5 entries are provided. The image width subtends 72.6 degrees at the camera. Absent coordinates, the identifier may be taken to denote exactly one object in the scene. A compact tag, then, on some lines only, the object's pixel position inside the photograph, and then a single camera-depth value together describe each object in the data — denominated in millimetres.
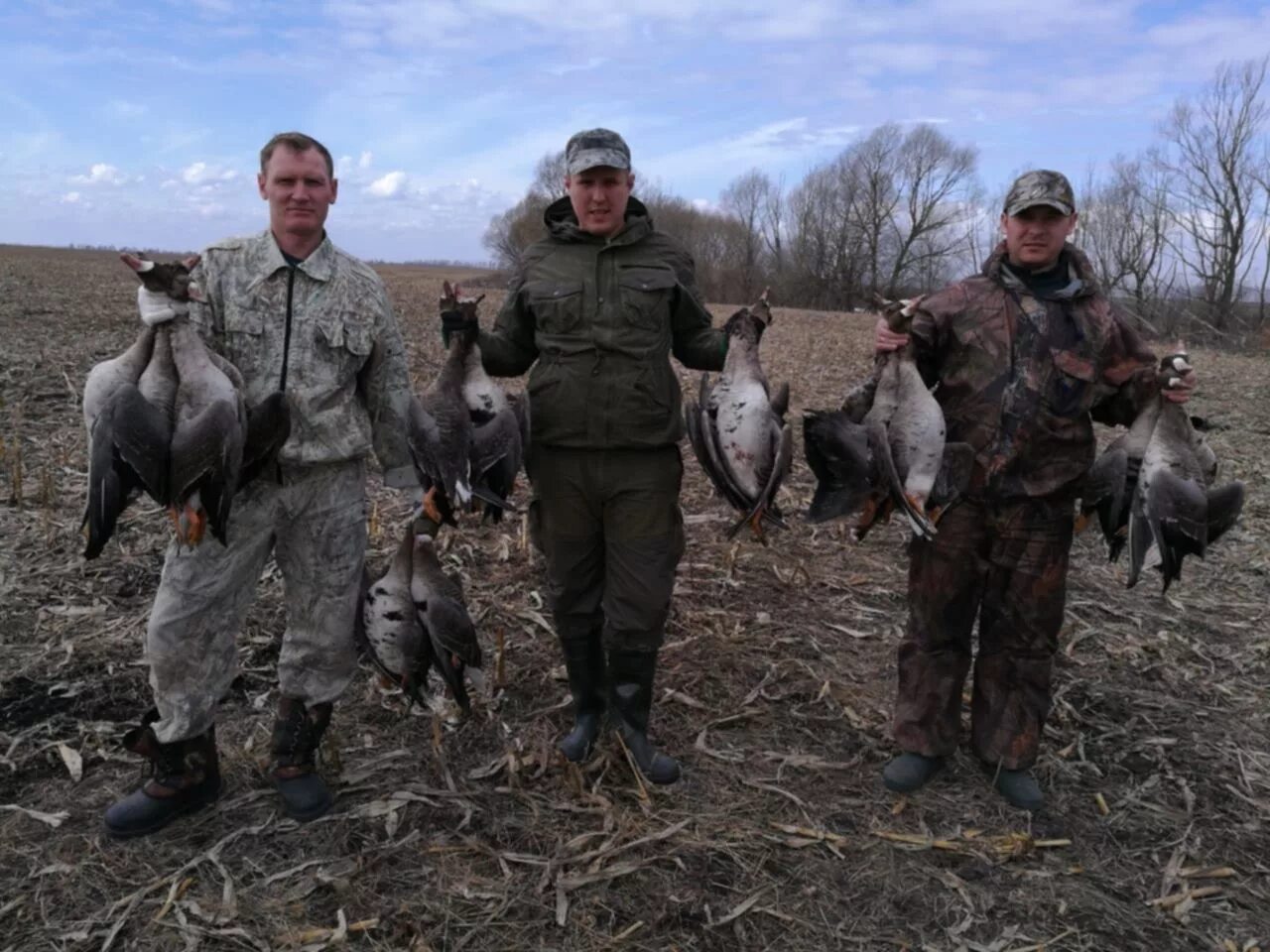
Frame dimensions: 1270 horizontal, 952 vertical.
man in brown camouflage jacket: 3977
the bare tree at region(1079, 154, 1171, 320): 45406
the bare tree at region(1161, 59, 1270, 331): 40312
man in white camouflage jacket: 3596
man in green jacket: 4090
